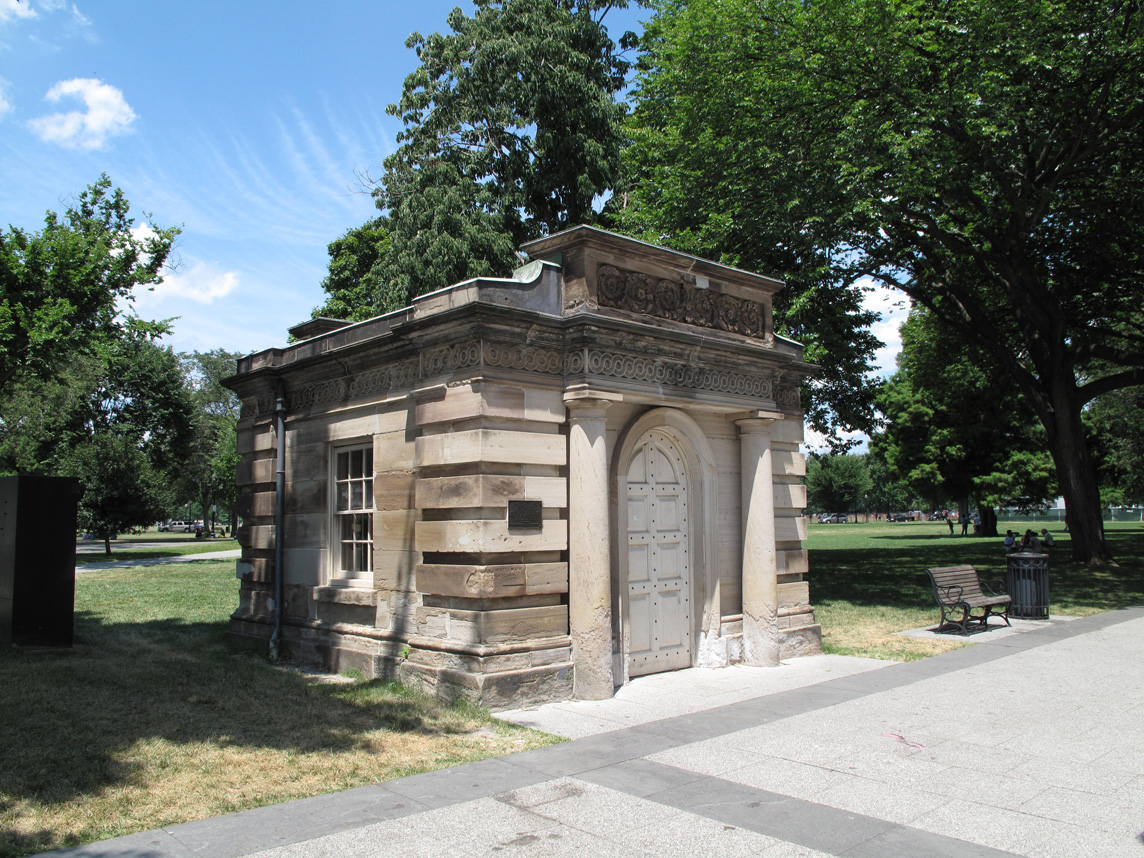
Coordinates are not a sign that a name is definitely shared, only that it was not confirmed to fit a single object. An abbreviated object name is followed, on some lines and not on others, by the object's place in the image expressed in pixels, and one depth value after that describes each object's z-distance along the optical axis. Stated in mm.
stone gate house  8695
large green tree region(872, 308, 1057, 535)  44406
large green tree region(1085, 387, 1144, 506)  45750
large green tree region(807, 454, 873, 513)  105094
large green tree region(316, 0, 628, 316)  25312
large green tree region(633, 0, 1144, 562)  16781
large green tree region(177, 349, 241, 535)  57531
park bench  13305
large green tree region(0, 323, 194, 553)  37031
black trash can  14555
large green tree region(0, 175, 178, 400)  18141
